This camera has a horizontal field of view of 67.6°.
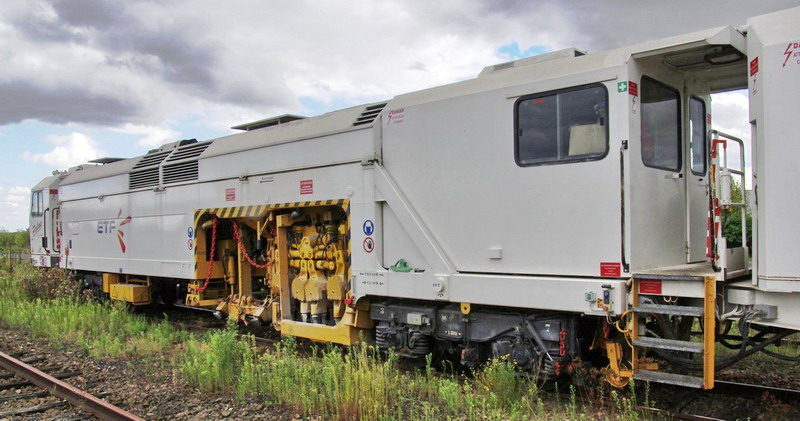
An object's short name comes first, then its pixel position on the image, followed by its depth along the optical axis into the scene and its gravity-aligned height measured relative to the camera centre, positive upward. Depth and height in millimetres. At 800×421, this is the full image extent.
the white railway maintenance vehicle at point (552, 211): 4863 +107
